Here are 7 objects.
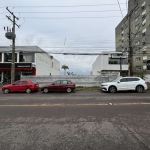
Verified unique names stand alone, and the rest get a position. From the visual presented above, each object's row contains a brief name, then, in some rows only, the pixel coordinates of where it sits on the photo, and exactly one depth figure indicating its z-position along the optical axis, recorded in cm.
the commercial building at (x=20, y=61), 2648
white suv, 1505
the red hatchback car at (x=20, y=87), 1596
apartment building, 3919
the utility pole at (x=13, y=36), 1792
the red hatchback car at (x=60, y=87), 1579
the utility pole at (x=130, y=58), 1873
